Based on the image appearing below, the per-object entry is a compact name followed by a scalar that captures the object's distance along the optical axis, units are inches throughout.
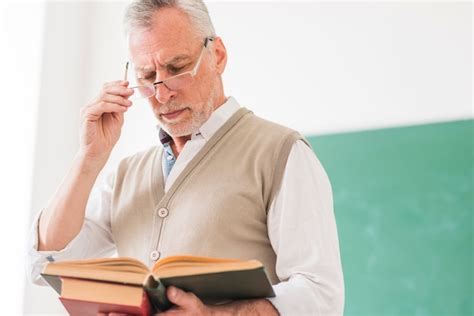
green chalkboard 128.9
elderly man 92.2
